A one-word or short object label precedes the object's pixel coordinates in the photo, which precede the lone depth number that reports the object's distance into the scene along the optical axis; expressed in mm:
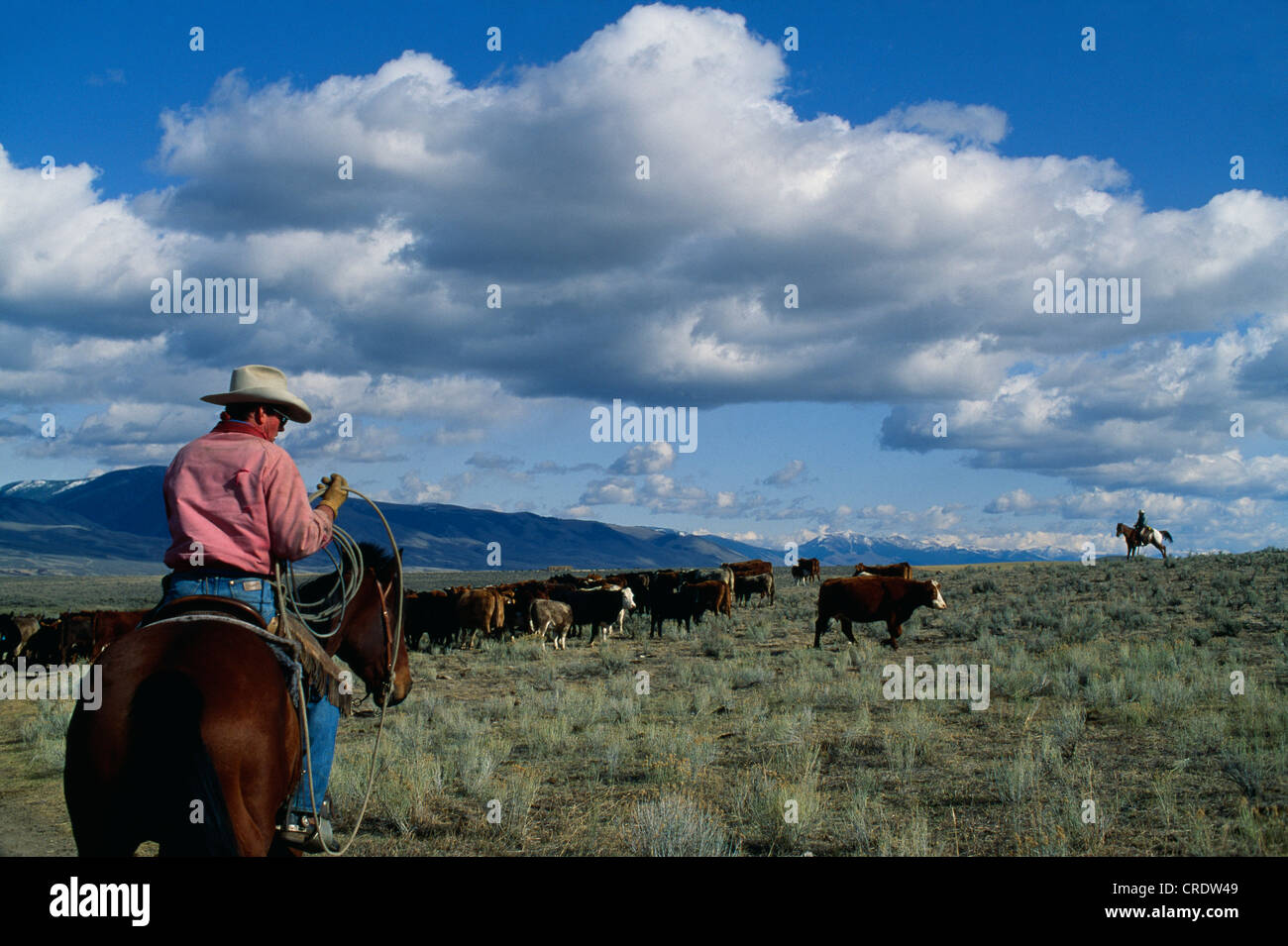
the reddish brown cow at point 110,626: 21422
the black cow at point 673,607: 25562
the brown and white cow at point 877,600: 18938
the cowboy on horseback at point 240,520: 4230
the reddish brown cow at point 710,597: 26094
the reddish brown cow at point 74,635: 23078
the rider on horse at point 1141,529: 41156
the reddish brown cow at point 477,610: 24797
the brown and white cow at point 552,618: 23906
